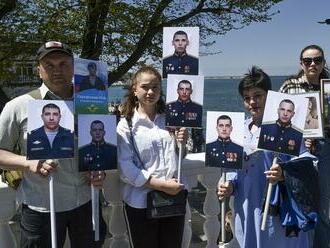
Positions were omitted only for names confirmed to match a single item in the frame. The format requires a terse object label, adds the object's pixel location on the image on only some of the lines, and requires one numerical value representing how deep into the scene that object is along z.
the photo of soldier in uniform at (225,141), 3.34
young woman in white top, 3.22
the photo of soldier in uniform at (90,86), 2.97
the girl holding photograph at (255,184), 3.37
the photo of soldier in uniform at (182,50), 3.58
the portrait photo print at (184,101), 3.38
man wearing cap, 2.87
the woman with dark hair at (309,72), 3.88
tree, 12.29
